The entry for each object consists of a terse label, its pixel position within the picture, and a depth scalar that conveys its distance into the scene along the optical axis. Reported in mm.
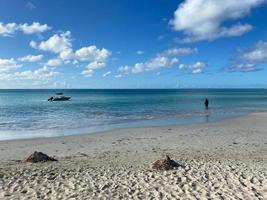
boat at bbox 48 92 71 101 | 56357
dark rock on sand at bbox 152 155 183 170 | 7371
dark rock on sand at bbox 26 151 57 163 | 8107
